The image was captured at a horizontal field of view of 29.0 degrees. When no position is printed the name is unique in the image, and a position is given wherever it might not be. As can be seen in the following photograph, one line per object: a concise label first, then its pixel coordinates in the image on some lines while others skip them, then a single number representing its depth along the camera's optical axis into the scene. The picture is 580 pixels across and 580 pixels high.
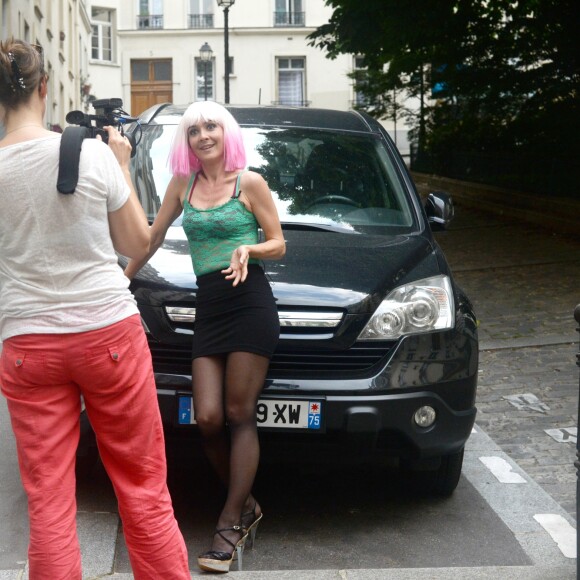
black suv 4.66
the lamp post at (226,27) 24.42
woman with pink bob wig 4.44
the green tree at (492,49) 16.39
